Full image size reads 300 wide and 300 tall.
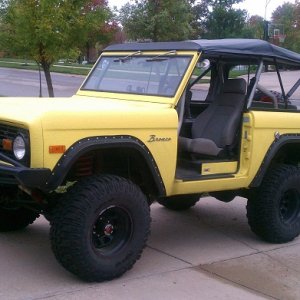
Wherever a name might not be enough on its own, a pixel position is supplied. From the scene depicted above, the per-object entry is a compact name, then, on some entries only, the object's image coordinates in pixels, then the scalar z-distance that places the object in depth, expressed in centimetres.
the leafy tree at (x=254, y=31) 4585
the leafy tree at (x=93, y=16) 1141
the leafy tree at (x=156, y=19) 3042
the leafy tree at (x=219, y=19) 4212
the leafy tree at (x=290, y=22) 4988
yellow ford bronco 418
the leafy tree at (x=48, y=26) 1082
